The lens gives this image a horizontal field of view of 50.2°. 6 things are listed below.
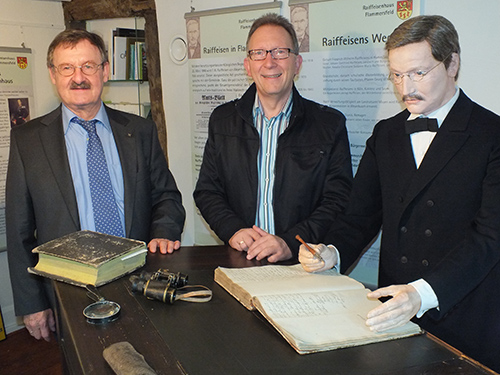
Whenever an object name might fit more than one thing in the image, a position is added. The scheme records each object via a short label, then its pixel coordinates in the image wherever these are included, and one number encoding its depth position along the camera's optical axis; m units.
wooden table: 1.11
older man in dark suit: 2.29
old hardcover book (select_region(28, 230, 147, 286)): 1.61
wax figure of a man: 1.60
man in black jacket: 2.50
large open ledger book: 1.22
